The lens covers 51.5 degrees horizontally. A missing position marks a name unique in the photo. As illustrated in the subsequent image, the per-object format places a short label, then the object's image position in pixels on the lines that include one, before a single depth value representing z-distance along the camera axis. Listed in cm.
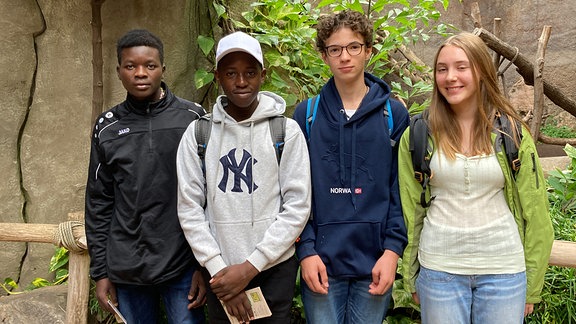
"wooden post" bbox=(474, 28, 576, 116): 492
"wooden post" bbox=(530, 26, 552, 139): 507
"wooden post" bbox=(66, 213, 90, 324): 317
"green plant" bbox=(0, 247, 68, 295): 392
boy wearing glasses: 230
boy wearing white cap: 224
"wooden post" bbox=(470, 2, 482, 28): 523
